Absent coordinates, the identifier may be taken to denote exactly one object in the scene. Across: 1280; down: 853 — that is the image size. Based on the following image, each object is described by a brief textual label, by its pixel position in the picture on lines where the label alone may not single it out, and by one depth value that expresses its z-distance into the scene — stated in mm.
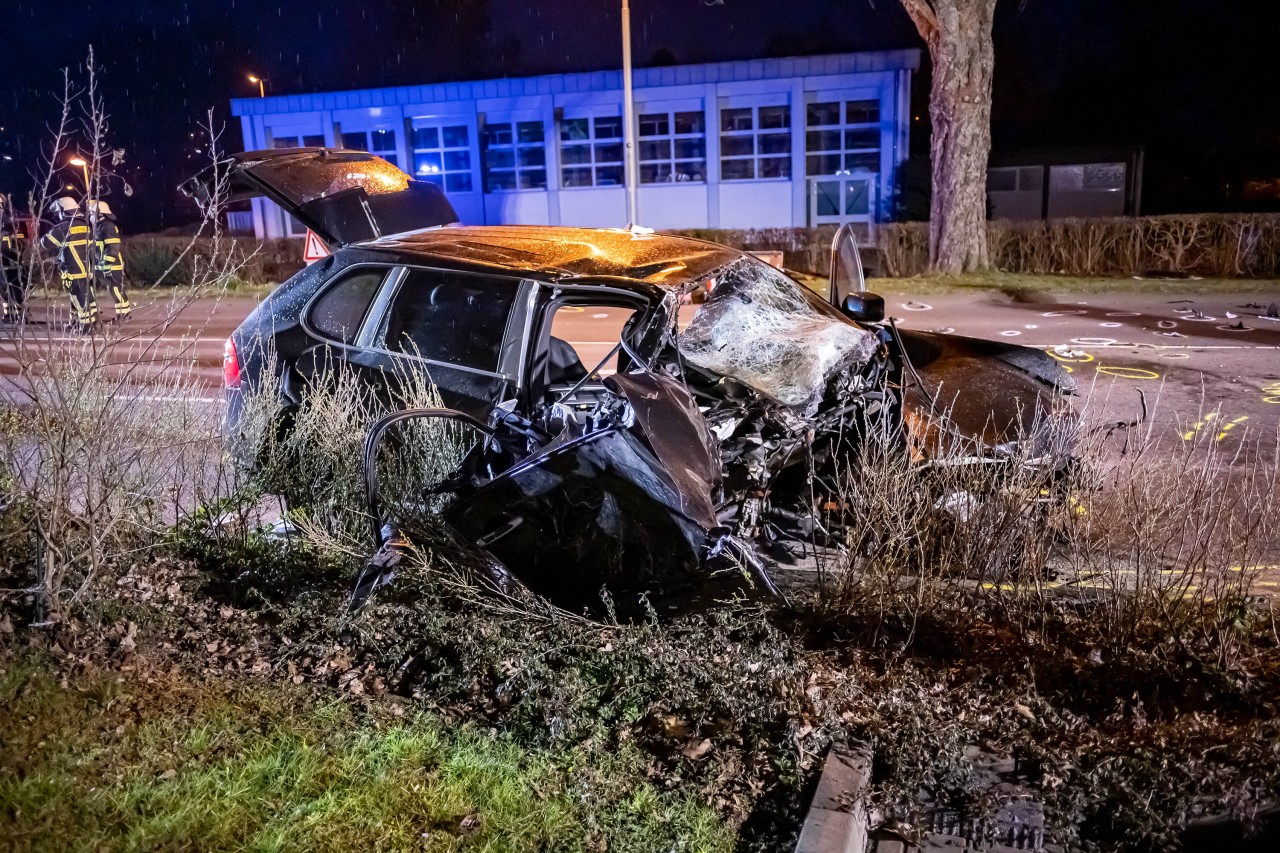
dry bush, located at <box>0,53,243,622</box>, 3545
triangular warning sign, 12359
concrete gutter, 2605
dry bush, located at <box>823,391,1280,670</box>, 3381
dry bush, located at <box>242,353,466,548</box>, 4363
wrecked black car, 3480
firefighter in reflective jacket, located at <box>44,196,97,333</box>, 10820
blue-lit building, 24438
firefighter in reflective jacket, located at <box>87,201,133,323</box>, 11673
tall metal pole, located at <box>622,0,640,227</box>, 17828
